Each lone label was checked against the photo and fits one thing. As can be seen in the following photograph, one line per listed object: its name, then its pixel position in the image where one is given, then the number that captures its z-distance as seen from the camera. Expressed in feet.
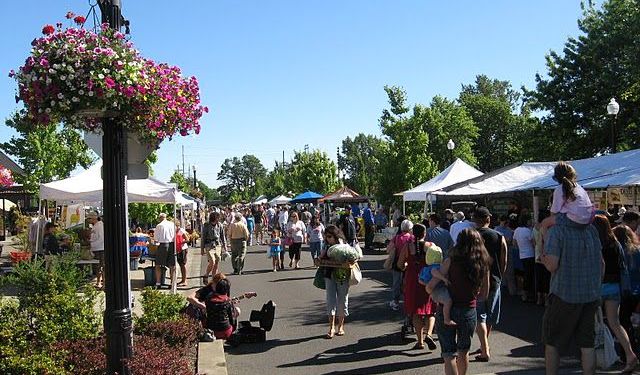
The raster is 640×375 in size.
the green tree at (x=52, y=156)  114.73
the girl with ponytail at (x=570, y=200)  16.90
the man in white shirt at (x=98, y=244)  48.49
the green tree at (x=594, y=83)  92.38
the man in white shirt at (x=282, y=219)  96.89
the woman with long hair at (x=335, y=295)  29.12
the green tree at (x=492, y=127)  205.36
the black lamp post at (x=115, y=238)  16.85
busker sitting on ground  28.35
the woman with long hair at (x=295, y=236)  62.28
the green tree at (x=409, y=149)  101.14
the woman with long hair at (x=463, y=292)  18.53
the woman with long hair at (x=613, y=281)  21.22
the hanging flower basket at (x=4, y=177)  46.35
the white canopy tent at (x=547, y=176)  39.50
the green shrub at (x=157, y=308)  26.27
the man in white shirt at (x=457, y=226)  33.30
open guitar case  28.99
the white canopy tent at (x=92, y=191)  48.19
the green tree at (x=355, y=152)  376.97
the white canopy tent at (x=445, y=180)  67.72
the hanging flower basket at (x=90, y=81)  15.66
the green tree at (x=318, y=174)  195.31
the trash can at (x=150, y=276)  49.83
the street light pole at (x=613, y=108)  57.77
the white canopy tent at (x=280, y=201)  145.19
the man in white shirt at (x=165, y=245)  47.75
